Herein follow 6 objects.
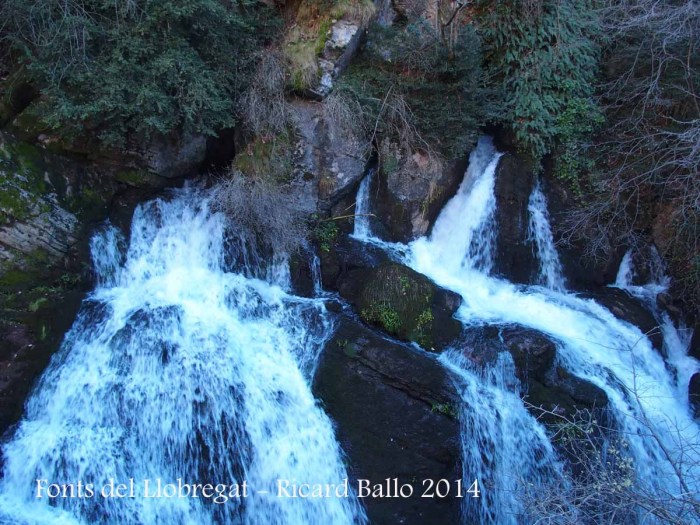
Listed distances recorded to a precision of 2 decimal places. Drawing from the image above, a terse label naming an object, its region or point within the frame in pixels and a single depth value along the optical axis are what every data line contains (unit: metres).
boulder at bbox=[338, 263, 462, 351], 5.80
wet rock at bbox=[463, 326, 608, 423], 5.20
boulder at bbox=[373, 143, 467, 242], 7.36
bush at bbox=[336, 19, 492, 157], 7.16
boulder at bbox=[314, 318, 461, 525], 4.62
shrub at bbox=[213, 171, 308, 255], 6.25
